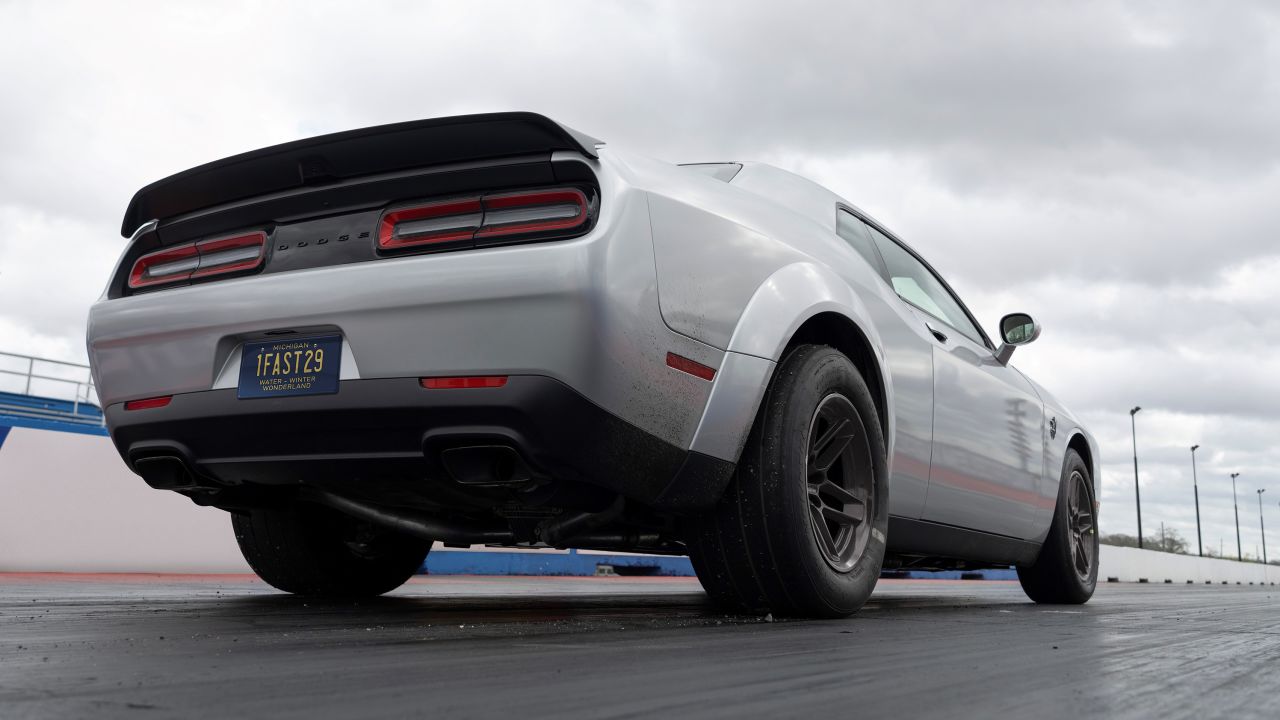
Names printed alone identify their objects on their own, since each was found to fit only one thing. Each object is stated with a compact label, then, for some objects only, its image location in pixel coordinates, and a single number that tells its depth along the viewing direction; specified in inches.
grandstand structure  761.6
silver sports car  102.9
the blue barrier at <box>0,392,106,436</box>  760.3
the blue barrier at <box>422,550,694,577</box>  521.0
